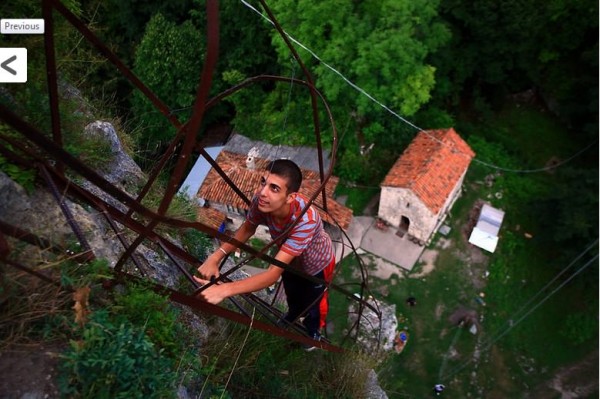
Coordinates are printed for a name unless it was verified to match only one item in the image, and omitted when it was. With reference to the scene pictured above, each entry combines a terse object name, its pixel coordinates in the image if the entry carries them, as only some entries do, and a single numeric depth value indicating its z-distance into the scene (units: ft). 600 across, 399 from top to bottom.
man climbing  12.57
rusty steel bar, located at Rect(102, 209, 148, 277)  12.16
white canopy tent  53.52
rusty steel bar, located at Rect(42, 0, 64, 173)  10.15
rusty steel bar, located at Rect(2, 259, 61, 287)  9.86
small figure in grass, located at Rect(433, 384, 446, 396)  45.47
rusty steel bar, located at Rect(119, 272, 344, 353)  12.19
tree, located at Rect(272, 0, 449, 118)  46.78
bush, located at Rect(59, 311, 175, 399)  9.73
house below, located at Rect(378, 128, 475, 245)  50.03
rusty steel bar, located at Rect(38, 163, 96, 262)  10.93
